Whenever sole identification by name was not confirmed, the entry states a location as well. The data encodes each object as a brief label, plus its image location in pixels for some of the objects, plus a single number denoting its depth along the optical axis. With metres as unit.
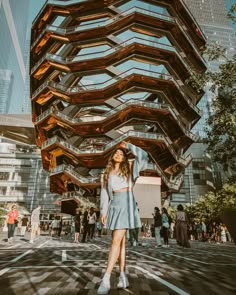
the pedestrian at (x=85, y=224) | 13.80
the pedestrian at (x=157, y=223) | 11.69
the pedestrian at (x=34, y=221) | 12.46
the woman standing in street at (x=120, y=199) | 2.99
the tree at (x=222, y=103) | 8.79
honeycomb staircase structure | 31.31
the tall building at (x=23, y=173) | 59.88
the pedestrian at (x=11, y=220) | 12.56
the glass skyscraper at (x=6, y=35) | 125.55
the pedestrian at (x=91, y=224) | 15.47
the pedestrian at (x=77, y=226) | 13.77
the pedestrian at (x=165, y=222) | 11.63
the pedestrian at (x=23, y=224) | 22.25
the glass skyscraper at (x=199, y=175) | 64.38
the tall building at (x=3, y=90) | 194.07
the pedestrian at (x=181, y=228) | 11.09
